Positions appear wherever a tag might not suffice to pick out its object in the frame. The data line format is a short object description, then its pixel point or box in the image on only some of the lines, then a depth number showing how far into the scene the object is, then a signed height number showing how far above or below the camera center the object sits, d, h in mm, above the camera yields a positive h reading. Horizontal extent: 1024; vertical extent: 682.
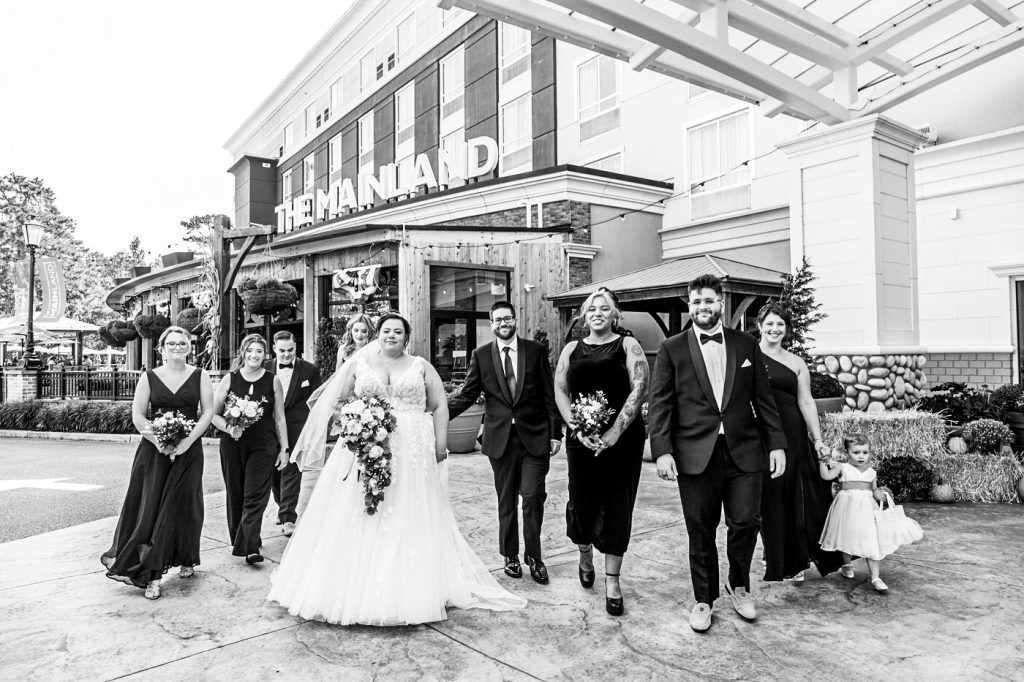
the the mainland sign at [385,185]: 18500 +5004
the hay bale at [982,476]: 7281 -1409
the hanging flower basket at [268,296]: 14898 +1269
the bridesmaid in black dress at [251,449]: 5441 -820
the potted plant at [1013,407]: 7836 -724
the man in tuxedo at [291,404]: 6500 -506
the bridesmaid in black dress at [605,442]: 4414 -613
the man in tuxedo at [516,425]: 4977 -550
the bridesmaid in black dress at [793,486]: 4539 -960
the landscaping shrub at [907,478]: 7211 -1403
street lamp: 19438 +2440
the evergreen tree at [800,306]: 8391 +524
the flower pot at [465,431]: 11266 -1339
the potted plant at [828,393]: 7988 -547
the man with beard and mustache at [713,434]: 4039 -516
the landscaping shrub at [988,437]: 7414 -1008
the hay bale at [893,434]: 7500 -968
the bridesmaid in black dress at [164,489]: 4711 -994
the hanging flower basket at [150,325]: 20547 +907
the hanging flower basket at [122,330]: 23547 +872
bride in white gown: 4047 -1176
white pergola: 8102 +3998
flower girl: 4539 -1178
